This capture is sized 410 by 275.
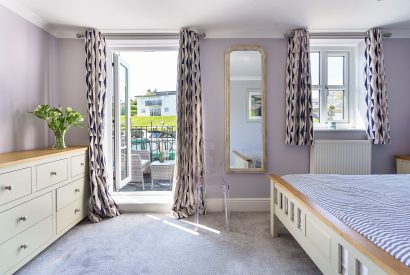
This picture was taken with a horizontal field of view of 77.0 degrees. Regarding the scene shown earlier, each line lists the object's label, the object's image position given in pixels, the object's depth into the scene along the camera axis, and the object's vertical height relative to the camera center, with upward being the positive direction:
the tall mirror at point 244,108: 3.26 +0.30
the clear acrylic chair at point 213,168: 3.14 -0.47
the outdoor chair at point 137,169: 4.08 -0.61
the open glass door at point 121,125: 3.40 +0.09
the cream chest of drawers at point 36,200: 1.79 -0.57
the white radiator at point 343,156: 3.17 -0.30
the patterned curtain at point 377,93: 3.10 +0.47
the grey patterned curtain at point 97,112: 3.00 +0.23
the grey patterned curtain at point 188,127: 3.09 +0.05
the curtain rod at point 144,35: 3.17 +1.18
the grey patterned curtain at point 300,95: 3.11 +0.44
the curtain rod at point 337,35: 3.19 +1.21
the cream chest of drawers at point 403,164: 3.06 -0.40
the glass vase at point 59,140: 2.74 -0.09
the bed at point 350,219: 1.01 -0.45
